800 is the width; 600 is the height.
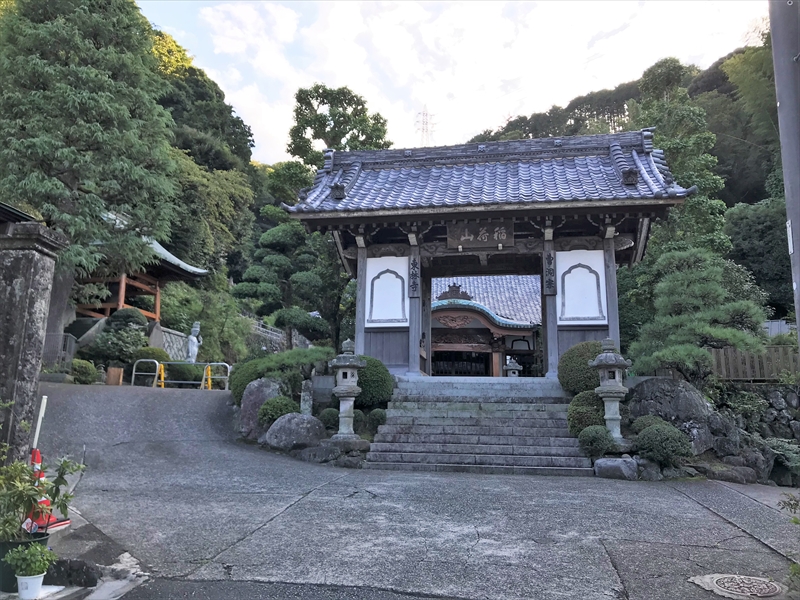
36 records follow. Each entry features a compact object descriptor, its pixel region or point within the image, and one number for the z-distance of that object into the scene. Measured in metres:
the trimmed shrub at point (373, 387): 9.42
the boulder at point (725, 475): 7.70
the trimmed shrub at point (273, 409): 9.24
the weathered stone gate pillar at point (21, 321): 3.70
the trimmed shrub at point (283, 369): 10.04
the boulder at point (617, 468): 7.43
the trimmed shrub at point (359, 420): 9.18
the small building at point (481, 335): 18.64
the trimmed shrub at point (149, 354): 15.55
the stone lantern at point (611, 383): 8.12
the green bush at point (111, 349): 15.48
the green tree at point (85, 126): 12.80
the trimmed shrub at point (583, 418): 8.25
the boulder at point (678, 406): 8.24
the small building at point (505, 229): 10.64
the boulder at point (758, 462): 8.20
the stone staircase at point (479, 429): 7.86
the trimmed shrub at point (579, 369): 8.88
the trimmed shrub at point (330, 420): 9.22
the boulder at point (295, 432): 8.67
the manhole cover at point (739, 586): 2.97
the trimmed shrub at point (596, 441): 7.79
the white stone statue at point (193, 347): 17.94
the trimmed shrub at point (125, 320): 16.56
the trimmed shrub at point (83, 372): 13.63
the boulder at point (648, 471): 7.46
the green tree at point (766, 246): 22.78
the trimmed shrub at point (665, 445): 7.53
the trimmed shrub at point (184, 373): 15.66
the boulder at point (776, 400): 10.22
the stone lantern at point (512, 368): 18.42
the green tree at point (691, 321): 8.84
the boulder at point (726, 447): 8.23
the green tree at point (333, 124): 19.89
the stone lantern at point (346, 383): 8.74
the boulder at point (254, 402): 9.43
